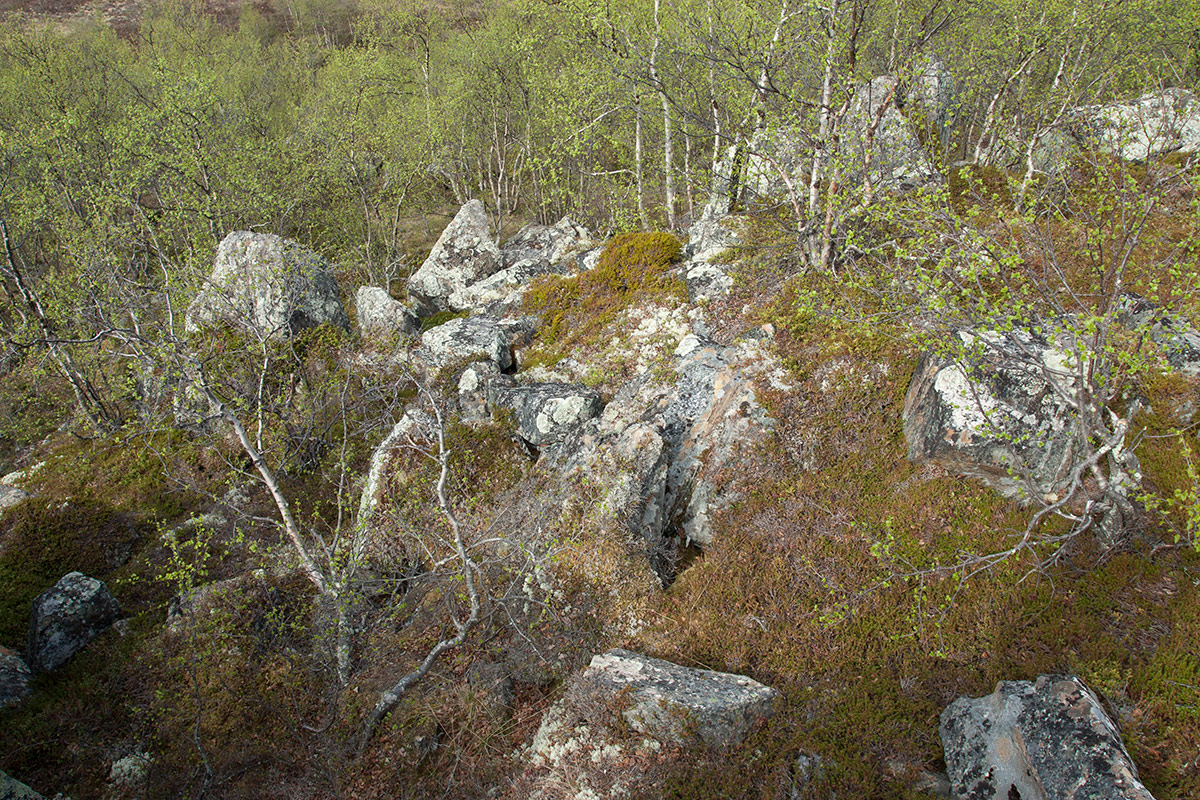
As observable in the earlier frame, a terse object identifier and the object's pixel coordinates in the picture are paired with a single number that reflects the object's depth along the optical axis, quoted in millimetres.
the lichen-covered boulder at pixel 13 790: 6594
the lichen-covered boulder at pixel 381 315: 18312
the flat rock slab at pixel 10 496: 13836
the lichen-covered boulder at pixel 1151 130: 6676
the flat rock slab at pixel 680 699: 6441
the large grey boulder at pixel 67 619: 10414
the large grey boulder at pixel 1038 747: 5004
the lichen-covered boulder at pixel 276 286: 14797
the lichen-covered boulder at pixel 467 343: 14273
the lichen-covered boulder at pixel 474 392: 12969
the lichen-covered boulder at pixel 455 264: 22312
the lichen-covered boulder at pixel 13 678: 9617
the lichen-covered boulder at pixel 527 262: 18219
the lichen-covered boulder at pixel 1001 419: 7582
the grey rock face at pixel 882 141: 10047
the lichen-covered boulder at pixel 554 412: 11562
